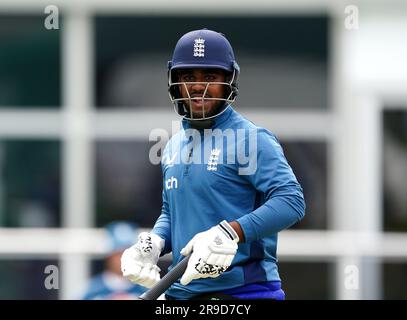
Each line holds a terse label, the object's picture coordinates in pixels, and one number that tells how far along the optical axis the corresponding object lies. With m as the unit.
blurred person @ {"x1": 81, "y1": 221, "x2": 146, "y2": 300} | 19.25
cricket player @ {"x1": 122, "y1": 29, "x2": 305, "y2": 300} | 11.12
